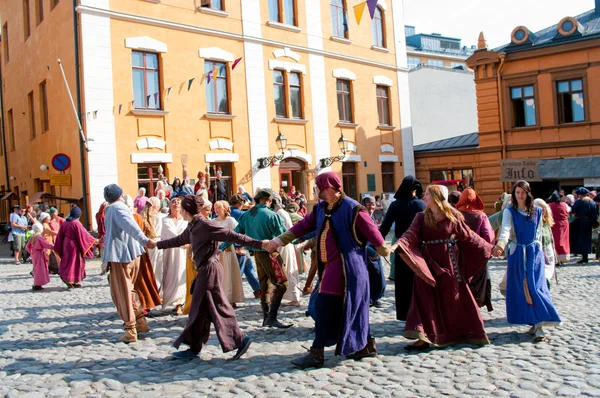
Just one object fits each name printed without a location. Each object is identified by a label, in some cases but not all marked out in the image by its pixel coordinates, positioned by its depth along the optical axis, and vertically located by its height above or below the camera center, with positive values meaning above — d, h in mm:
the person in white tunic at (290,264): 9141 -816
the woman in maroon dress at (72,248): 12273 -504
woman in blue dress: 6590 -741
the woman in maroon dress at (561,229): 13609 -738
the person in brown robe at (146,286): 8328 -897
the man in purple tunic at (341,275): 5773 -629
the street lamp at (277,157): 21703 +1915
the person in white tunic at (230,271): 8758 -804
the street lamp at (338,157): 23766 +1955
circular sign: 17797 +1772
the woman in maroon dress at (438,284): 6219 -823
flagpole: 17548 +2869
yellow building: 18234 +4261
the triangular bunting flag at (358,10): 14239 +4500
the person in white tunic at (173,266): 8992 -714
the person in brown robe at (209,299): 6164 -841
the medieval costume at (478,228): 7496 -350
